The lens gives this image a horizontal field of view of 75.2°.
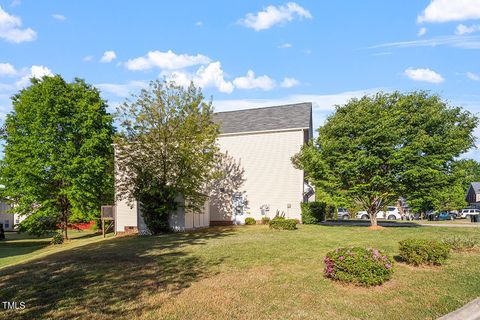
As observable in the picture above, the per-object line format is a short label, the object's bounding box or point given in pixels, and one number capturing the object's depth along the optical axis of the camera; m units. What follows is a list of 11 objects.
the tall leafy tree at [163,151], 21.31
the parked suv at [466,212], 52.78
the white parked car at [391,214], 44.75
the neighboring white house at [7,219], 49.72
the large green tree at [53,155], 26.08
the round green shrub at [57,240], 24.97
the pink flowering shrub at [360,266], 8.34
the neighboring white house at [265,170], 27.16
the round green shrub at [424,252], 10.24
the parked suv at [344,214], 48.47
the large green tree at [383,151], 21.36
